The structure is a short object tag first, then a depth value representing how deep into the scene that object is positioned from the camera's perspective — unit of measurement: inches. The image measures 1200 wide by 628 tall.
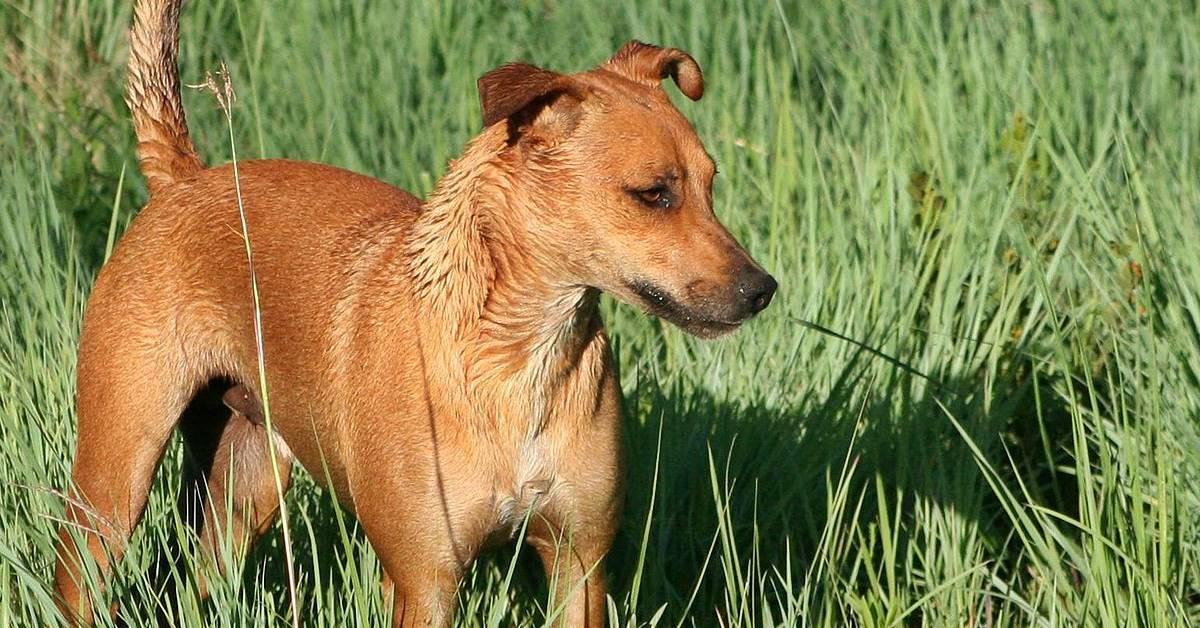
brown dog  274.7
